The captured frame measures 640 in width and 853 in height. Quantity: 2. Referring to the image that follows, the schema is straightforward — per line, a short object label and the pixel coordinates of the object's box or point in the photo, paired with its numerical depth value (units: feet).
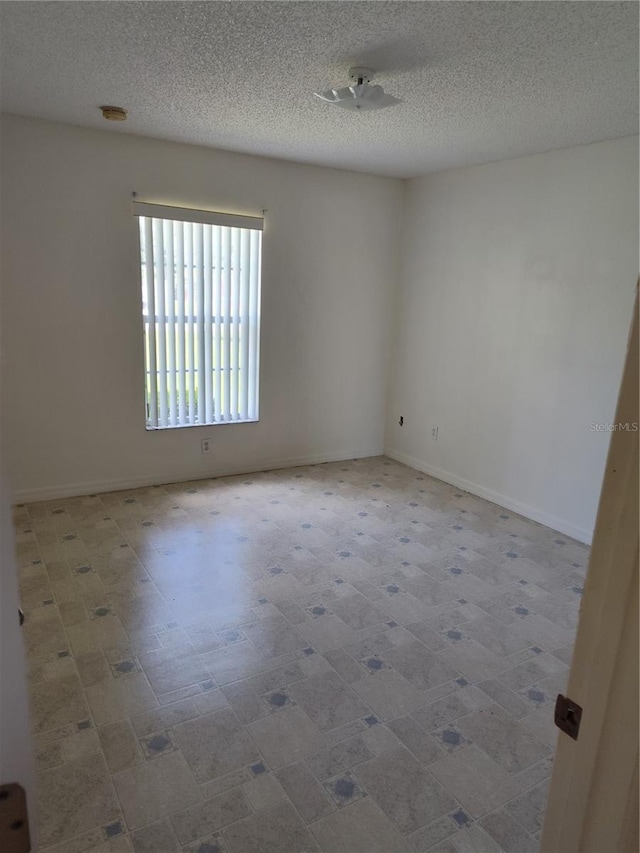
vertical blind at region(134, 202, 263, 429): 13.25
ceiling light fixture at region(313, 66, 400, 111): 8.00
